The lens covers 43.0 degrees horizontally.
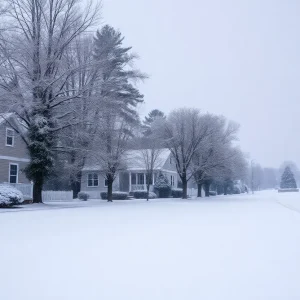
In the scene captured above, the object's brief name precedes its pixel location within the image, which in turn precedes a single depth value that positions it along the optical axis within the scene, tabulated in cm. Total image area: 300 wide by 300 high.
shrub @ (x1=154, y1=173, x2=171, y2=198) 4384
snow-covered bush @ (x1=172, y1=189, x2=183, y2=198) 4712
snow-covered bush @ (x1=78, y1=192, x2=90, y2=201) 3859
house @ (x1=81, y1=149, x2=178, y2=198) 4568
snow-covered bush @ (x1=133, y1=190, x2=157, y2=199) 4219
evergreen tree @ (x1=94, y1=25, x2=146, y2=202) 2720
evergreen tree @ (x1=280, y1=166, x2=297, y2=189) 8138
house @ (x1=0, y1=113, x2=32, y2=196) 3018
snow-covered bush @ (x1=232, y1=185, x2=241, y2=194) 7557
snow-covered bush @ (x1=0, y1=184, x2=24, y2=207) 2200
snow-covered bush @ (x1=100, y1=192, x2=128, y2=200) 3950
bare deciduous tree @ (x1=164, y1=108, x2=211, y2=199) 4059
